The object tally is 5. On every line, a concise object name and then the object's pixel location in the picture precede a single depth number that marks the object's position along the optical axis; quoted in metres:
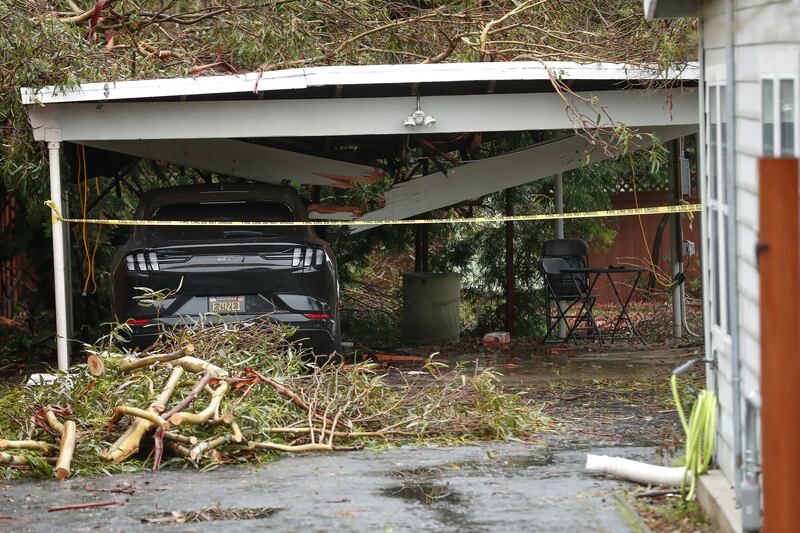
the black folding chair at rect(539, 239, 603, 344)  28.67
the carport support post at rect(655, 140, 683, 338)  29.06
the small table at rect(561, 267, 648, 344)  27.34
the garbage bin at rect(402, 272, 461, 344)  29.84
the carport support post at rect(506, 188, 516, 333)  30.37
